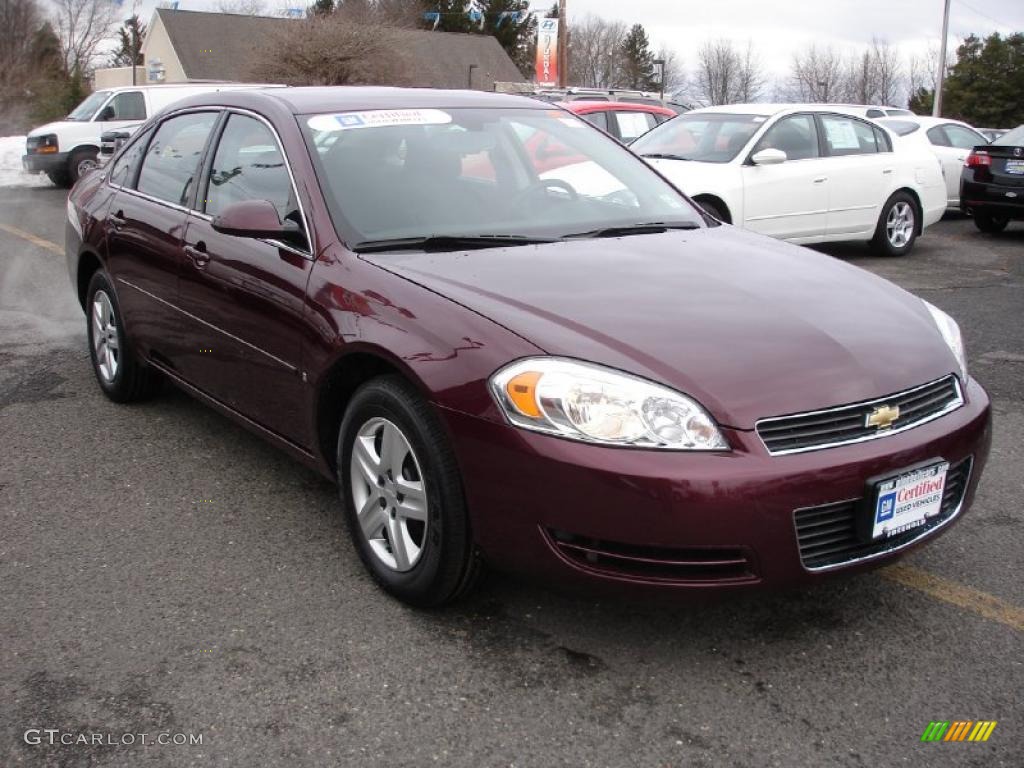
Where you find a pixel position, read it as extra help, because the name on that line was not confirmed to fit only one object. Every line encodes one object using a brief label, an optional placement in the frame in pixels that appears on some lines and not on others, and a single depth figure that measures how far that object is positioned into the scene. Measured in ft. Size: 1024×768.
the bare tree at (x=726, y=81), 256.93
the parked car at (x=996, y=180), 40.22
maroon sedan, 9.04
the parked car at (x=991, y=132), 65.64
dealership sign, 143.33
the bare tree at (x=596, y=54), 266.57
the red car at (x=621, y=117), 43.34
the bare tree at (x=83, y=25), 217.36
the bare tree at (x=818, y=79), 238.48
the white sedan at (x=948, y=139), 47.60
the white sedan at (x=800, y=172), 31.53
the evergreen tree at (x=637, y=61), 265.54
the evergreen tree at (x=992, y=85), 150.82
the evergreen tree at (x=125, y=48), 241.76
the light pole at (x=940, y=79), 133.08
